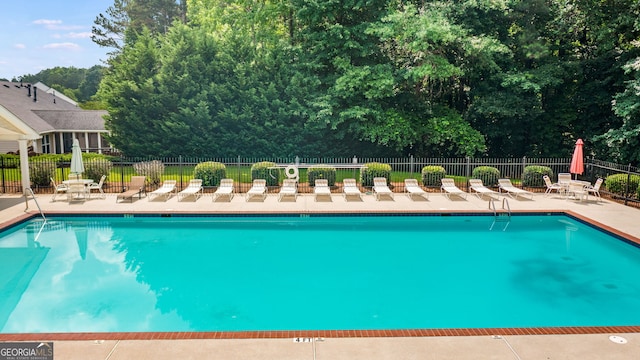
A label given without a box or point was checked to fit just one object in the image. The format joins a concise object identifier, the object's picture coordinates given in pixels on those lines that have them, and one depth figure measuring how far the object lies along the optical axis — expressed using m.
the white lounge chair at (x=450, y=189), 19.48
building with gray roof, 36.09
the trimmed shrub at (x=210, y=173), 20.78
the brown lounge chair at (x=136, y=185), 18.77
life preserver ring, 20.19
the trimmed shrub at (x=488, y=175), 21.28
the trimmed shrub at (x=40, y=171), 20.50
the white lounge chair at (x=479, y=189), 19.23
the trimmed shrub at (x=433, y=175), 20.95
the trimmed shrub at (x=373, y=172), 21.00
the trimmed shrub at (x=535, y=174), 21.28
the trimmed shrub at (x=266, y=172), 20.97
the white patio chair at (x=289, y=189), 18.88
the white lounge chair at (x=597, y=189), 19.00
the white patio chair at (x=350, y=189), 19.11
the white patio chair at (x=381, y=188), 19.20
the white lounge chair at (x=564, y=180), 19.78
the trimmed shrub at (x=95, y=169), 21.08
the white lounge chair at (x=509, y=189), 19.42
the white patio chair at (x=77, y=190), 18.44
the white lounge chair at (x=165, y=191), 19.06
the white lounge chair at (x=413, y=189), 19.31
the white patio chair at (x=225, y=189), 18.97
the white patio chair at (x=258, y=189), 19.03
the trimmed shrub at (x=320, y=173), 20.97
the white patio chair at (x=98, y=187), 19.05
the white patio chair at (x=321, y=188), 19.12
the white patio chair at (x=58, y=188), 18.86
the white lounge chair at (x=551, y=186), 19.89
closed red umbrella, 19.42
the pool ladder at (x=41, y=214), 15.09
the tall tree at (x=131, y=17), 54.72
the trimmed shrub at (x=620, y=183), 18.69
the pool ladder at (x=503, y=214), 16.81
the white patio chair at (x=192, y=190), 19.37
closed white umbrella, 18.70
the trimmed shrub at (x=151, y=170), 21.30
